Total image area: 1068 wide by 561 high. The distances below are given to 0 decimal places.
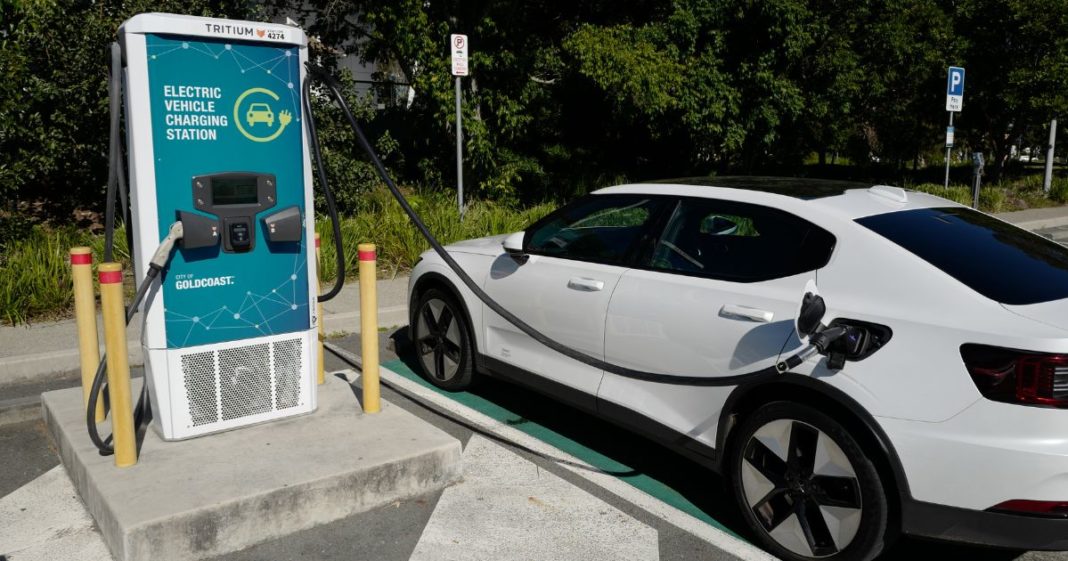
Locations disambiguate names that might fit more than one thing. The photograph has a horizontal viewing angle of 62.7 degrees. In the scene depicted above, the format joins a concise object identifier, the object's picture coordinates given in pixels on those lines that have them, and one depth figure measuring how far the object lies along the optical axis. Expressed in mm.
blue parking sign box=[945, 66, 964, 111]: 14828
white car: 3102
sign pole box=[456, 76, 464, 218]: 11564
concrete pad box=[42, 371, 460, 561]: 3654
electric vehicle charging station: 4160
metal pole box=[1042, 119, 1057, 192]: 22375
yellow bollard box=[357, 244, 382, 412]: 4676
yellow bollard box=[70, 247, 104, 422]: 4156
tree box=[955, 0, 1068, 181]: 20094
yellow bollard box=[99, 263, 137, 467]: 3877
